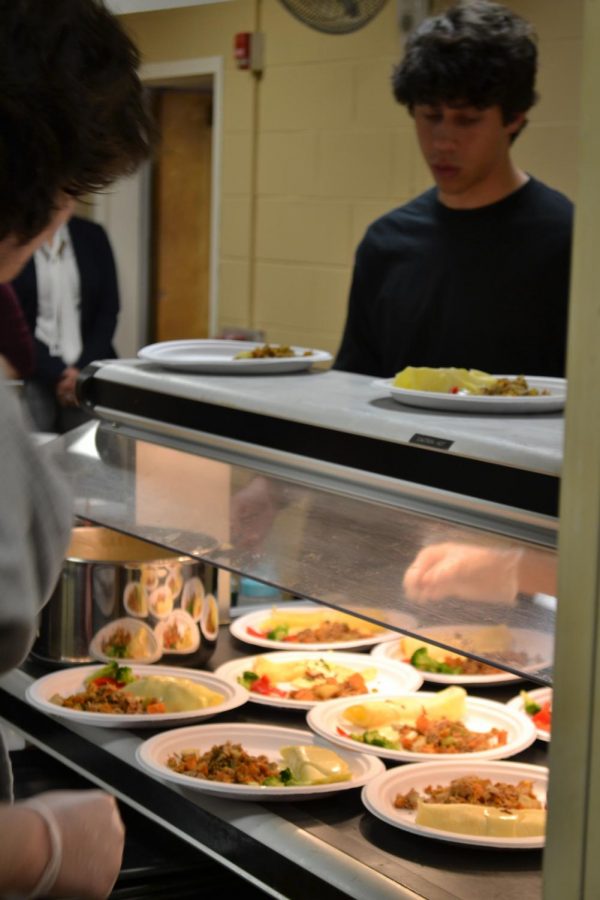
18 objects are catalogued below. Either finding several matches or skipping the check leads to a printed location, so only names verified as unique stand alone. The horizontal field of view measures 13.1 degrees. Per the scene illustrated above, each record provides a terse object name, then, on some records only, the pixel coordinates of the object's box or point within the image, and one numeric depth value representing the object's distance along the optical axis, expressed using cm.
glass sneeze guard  254
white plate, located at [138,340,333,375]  303
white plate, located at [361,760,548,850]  269
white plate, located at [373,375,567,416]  276
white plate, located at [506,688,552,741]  303
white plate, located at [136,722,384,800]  278
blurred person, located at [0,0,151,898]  187
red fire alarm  568
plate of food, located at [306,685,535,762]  291
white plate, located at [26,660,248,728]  298
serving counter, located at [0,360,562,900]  259
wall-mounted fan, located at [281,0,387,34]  373
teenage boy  353
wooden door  667
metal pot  315
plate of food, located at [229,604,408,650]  328
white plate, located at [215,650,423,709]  306
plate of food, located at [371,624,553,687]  248
